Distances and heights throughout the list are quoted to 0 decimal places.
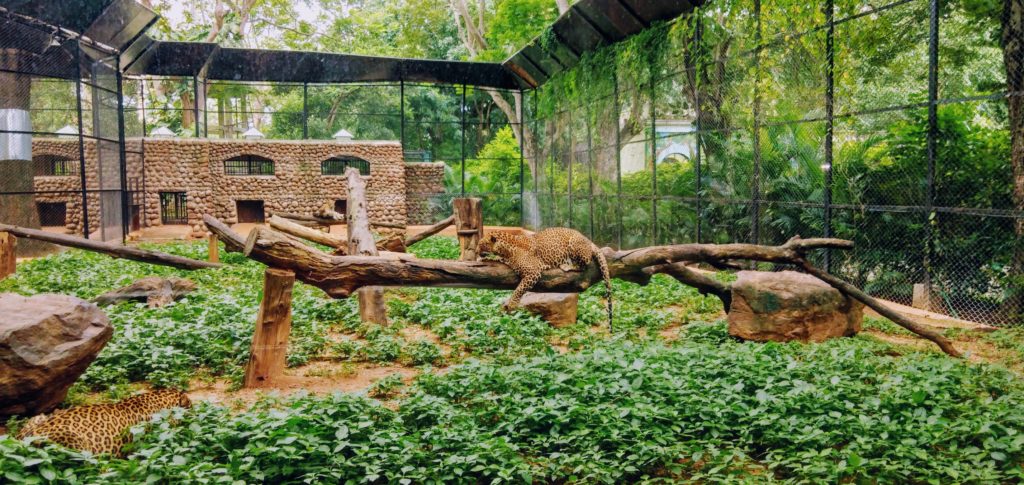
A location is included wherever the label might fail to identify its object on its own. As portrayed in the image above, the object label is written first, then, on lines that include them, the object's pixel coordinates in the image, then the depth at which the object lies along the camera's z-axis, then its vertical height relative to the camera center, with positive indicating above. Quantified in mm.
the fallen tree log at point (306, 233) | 11172 -301
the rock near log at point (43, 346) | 5023 -834
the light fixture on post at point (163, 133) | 24128 +2390
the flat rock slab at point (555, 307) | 9008 -1069
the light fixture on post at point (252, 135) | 24552 +2274
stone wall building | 22828 +951
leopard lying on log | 7188 -389
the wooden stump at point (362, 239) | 8922 -339
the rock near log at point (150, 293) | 9570 -939
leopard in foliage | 4391 -1155
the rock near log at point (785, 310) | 7832 -980
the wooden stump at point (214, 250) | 14328 -653
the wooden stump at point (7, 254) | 11820 -569
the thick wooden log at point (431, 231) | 13852 -358
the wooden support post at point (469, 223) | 12641 -206
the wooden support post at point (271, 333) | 6305 -935
